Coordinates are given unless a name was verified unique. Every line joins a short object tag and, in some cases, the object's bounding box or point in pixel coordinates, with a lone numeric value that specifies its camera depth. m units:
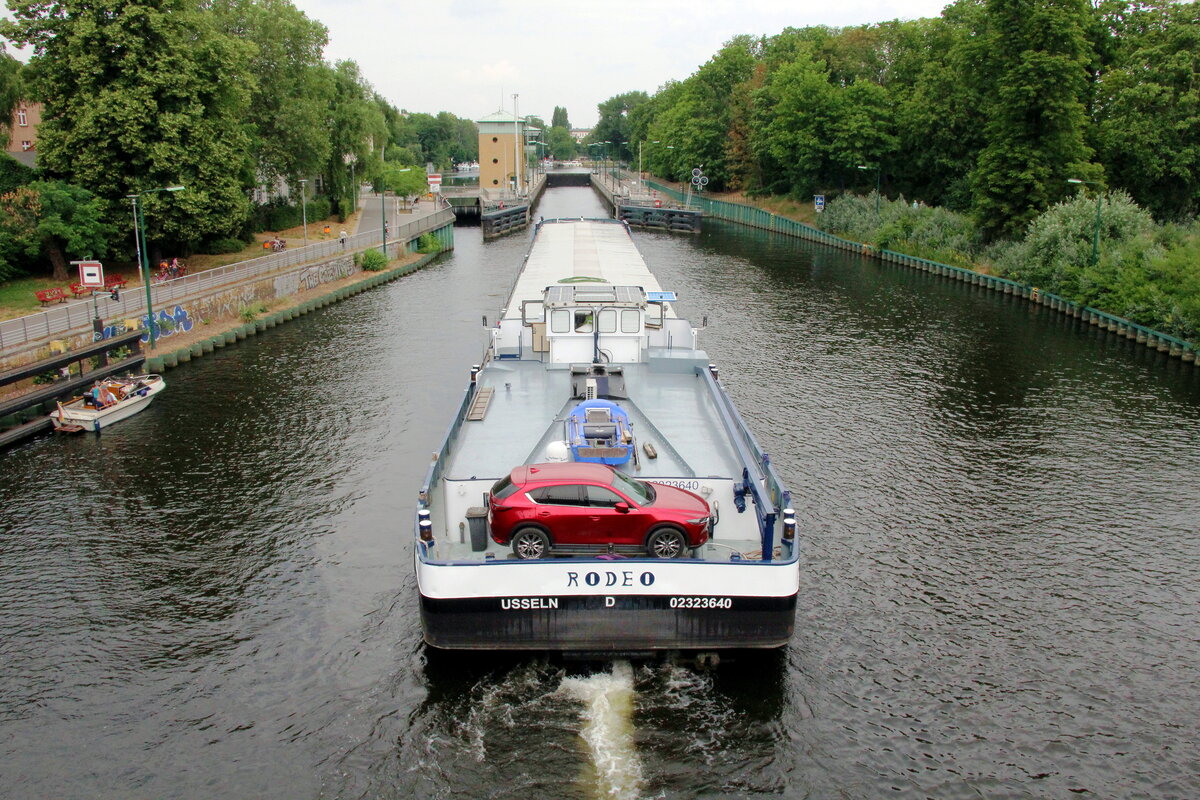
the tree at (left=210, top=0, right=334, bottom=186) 71.50
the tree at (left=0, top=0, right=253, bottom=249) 52.69
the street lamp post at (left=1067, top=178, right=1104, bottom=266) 53.53
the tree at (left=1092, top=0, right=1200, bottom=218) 63.31
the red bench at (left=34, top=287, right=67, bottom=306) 45.81
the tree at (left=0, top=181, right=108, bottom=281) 50.19
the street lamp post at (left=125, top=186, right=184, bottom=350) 40.09
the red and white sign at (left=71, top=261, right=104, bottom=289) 38.94
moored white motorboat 32.12
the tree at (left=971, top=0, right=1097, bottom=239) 63.06
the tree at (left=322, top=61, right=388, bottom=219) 83.31
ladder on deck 24.13
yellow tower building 163.62
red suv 17.81
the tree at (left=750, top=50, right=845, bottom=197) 99.12
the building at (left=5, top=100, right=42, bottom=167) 96.56
